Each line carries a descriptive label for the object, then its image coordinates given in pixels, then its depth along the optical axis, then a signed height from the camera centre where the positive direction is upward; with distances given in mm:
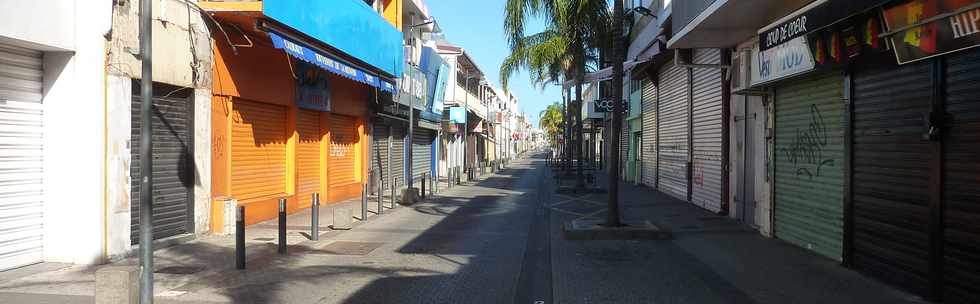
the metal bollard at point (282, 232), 9789 -1176
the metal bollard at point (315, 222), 10977 -1168
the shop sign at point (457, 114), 33781 +1771
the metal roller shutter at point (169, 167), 9727 -268
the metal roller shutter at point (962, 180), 5949 -264
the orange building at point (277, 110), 11758 +872
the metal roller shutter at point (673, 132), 18578 +538
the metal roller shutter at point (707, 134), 14961 +385
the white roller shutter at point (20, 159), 8023 -109
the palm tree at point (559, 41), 13860 +3040
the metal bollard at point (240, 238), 8461 -1092
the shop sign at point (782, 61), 8664 +1213
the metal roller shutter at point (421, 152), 28539 -86
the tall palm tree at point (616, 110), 11453 +682
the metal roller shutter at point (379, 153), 22219 -97
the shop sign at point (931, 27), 5656 +1095
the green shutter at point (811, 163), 8742 -177
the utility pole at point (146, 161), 5512 -91
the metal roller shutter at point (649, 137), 23344 +470
